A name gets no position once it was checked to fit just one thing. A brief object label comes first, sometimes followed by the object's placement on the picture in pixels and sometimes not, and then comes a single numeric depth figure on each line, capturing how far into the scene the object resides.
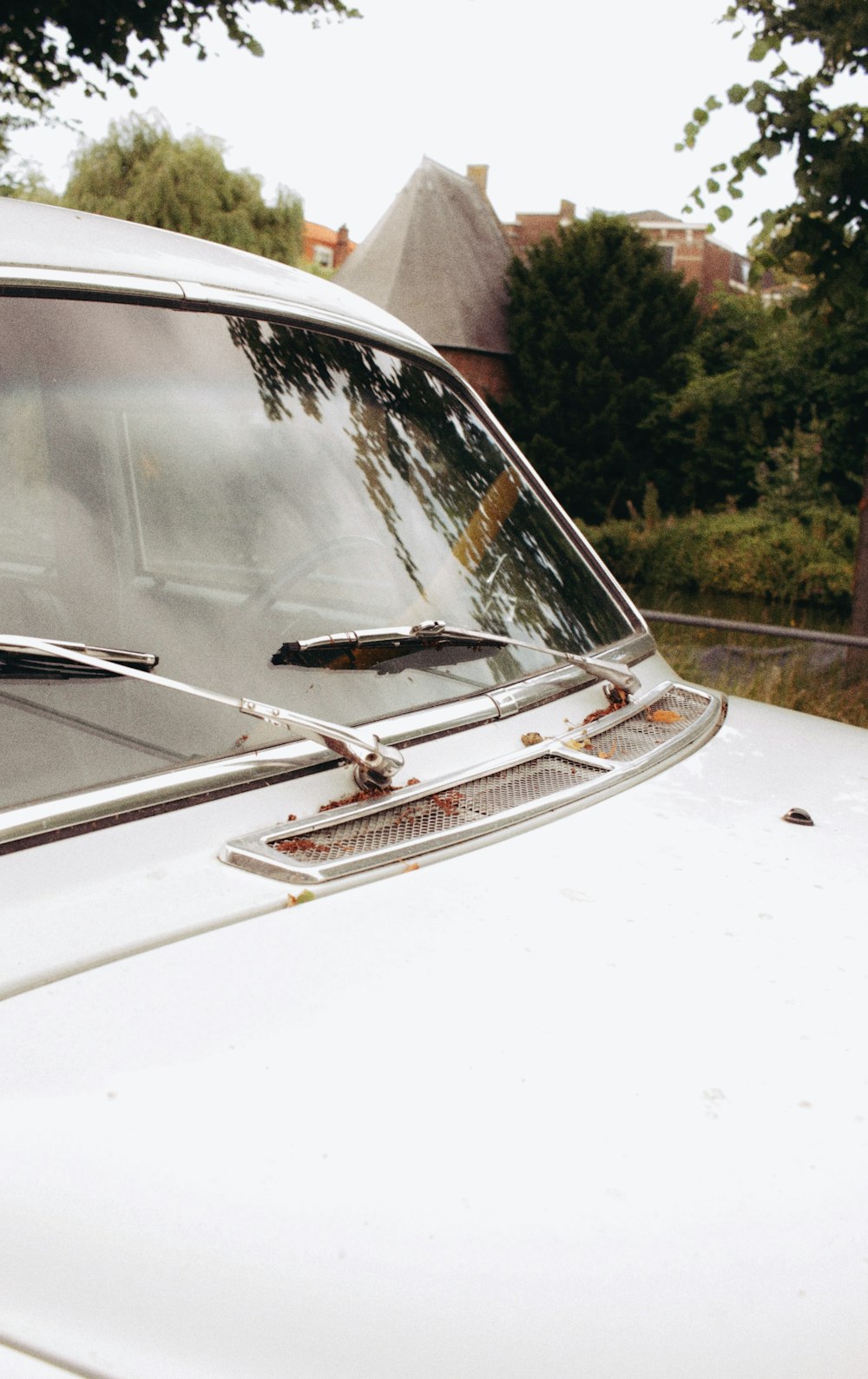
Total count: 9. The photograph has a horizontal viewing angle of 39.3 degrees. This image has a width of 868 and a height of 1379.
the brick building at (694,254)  57.97
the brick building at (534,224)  55.88
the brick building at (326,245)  75.25
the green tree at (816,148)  6.96
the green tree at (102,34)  8.13
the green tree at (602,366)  37.53
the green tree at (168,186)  36.25
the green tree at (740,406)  34.28
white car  0.93
